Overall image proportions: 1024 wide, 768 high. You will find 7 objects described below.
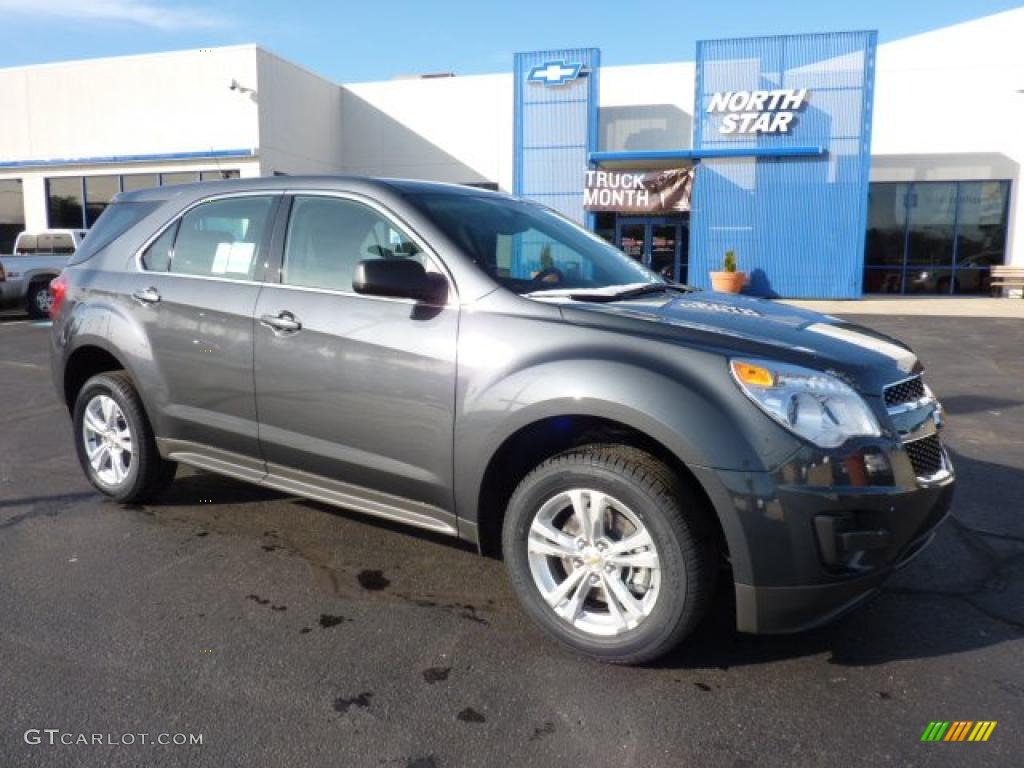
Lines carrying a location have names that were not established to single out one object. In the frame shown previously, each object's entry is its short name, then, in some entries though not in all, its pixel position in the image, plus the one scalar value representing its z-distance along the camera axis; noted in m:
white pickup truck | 14.62
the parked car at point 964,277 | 23.19
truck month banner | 22.44
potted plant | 20.86
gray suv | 2.62
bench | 21.95
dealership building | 21.53
